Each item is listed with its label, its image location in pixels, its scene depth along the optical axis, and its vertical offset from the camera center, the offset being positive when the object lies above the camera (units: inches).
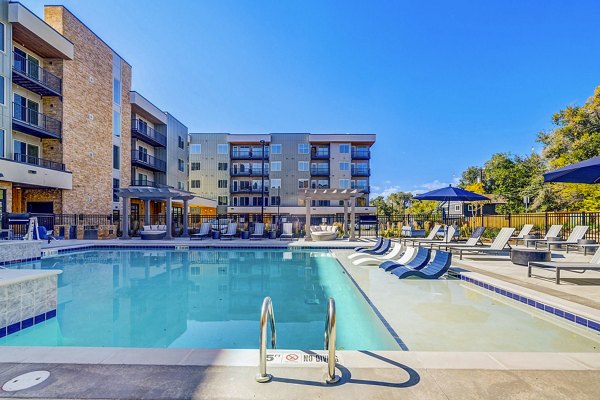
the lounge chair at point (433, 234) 543.2 -48.4
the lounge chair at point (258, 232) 705.0 -55.3
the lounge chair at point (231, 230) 688.7 -50.5
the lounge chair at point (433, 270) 270.1 -56.6
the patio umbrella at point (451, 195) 494.6 +19.7
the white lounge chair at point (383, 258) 355.3 -58.8
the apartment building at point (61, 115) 642.8 +237.7
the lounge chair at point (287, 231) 724.7 -56.8
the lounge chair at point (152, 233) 694.5 -55.8
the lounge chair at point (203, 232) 720.3 -56.7
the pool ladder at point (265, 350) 97.1 -45.6
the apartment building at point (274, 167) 1472.7 +198.1
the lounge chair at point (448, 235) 486.5 -46.7
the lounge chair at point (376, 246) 443.4 -55.5
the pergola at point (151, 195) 696.4 +30.1
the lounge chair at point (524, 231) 493.7 -39.9
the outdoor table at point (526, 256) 290.5 -48.1
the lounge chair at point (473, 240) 432.2 -46.5
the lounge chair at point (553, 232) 465.1 -38.2
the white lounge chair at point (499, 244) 371.0 -45.3
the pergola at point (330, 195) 677.9 +28.7
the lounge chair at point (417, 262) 289.1 -52.5
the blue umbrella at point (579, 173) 219.6 +25.8
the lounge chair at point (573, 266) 228.1 -44.6
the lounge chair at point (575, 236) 424.9 -42.0
